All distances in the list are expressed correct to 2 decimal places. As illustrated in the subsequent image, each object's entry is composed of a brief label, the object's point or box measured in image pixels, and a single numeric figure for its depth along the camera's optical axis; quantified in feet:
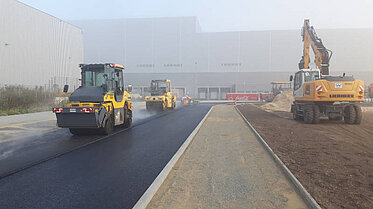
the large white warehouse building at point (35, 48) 72.33
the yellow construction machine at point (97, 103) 30.09
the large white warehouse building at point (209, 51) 177.68
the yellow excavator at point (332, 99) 40.78
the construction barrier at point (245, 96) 164.86
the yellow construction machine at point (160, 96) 71.67
